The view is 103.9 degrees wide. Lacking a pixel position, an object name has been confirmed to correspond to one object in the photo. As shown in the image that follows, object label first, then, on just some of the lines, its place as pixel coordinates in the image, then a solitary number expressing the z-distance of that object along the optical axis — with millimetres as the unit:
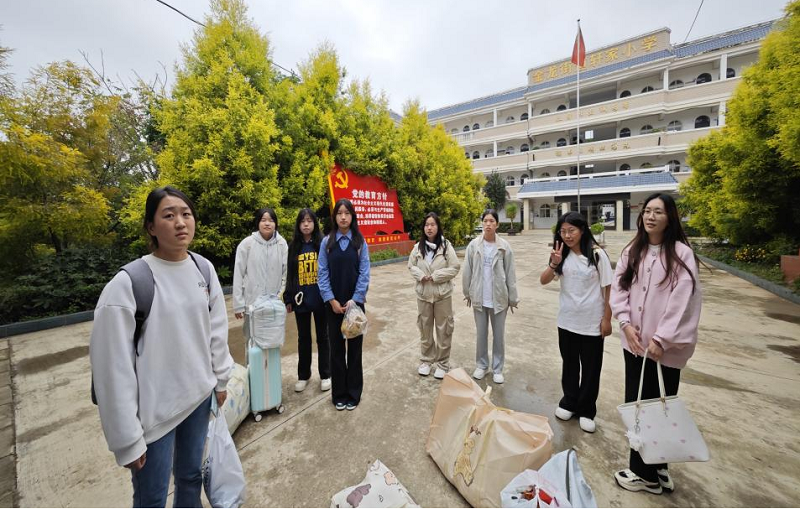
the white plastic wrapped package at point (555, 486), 1215
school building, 18281
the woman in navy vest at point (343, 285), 2498
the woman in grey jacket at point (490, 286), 2842
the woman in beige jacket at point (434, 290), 2947
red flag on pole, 14953
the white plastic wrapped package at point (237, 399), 2094
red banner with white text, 9039
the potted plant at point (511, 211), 21625
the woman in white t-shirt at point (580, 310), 2154
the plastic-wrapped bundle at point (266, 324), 2357
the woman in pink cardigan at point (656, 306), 1603
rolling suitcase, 2340
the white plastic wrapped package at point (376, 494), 1487
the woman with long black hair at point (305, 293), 2756
